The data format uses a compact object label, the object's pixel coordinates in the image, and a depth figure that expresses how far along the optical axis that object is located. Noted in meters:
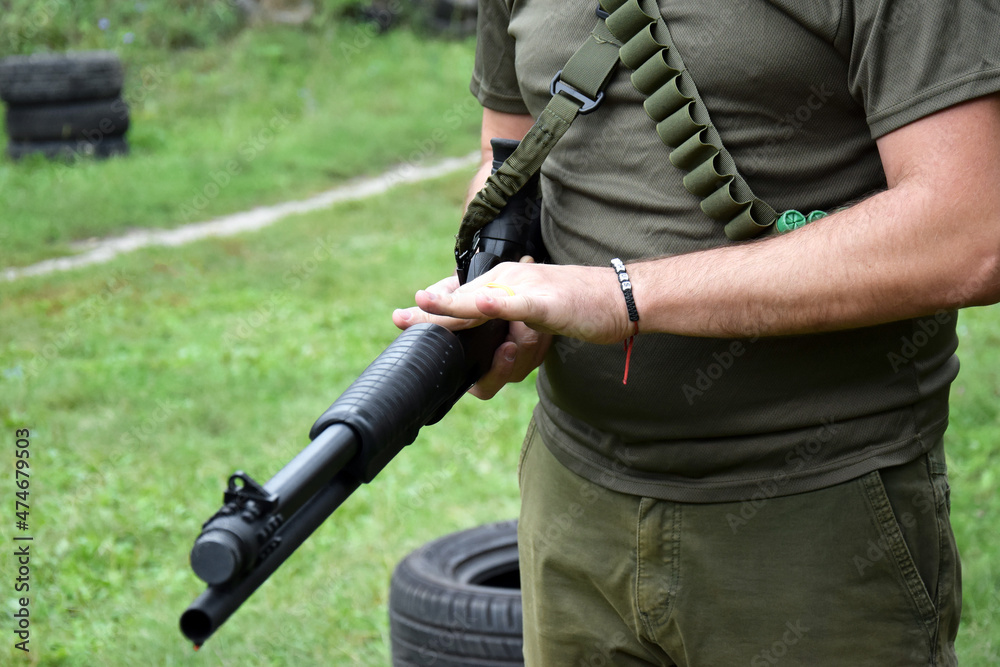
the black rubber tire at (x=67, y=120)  9.33
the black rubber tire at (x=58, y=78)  9.29
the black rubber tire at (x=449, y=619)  2.81
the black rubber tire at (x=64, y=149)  9.34
